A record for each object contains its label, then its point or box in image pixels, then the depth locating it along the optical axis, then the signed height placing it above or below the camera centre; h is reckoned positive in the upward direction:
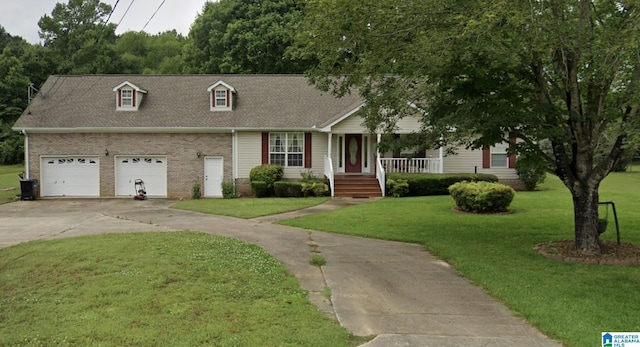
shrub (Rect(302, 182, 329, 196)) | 20.36 -0.85
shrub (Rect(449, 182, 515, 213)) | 14.64 -0.90
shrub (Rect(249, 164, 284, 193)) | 21.25 -0.19
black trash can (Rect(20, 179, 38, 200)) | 21.84 -0.84
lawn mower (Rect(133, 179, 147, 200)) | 21.95 -0.95
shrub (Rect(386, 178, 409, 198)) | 20.05 -0.77
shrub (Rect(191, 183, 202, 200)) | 22.22 -1.04
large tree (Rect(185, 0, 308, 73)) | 34.88 +10.32
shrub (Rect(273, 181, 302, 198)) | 20.67 -0.86
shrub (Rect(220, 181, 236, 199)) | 21.98 -0.99
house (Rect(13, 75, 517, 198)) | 22.61 +0.92
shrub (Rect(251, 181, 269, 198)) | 21.11 -0.87
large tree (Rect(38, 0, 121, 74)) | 47.41 +15.25
